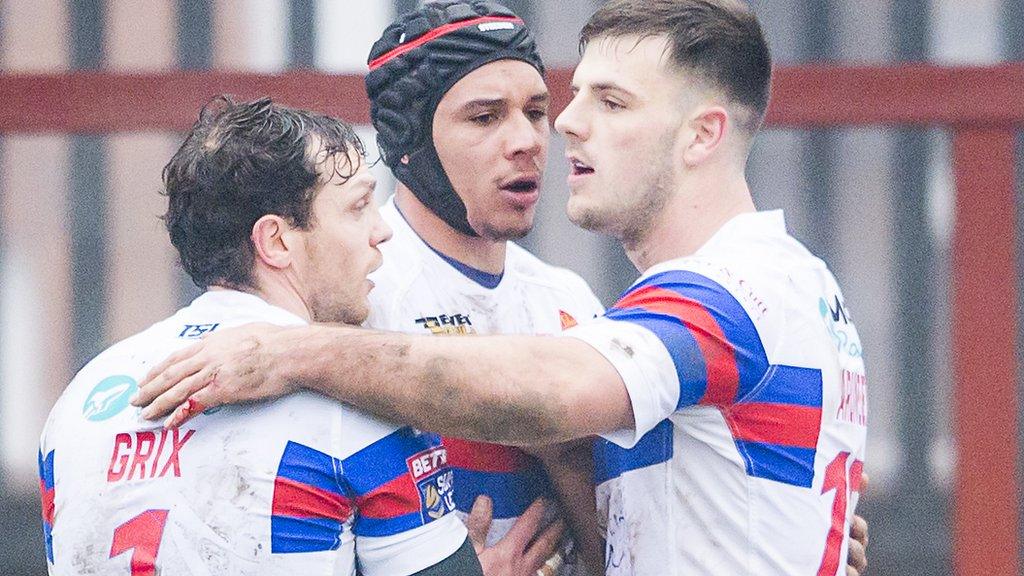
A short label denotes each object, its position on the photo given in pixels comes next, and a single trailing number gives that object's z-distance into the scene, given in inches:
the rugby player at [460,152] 399.6
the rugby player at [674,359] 386.8
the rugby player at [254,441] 384.5
